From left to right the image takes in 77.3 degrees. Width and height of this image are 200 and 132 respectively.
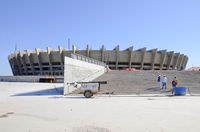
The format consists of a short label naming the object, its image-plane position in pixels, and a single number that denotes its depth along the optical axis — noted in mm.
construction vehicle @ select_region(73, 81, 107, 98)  11180
